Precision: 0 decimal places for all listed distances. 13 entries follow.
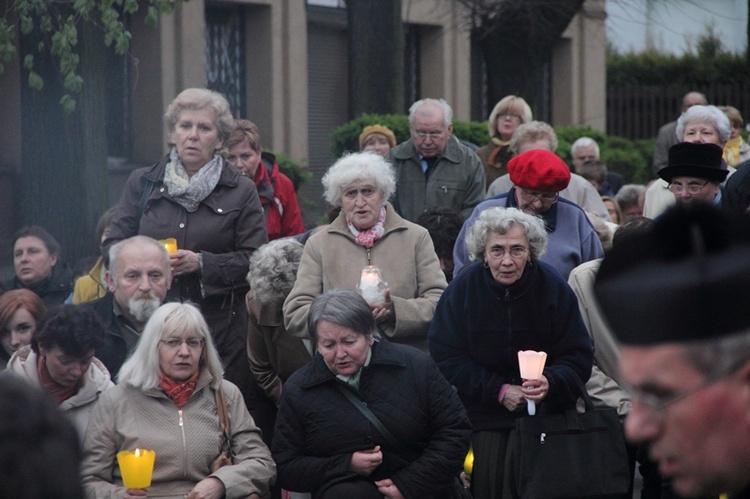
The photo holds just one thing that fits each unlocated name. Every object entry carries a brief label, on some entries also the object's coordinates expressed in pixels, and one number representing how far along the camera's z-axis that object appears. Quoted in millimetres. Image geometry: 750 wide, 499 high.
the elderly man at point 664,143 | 27570
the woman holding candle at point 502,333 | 12266
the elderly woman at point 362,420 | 11930
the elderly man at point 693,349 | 4332
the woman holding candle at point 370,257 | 13227
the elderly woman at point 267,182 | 16734
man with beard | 13016
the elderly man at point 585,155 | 25344
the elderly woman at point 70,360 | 12086
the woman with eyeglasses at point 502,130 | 20094
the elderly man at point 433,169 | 17094
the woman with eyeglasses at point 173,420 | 11797
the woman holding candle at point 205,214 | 13609
